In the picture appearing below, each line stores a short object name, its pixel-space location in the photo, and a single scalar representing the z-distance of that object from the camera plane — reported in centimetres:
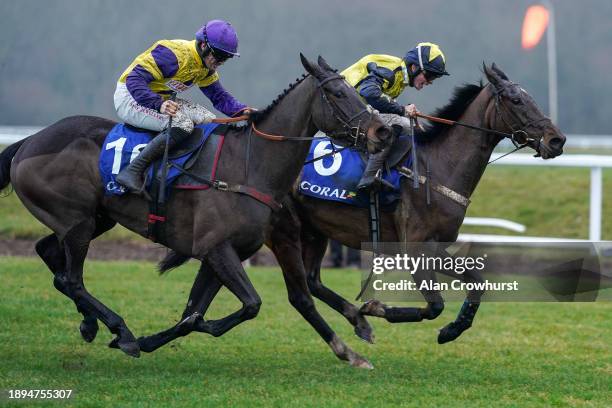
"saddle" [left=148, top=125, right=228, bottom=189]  1360
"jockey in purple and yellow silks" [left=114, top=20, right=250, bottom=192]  1364
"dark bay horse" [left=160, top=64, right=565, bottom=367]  1463
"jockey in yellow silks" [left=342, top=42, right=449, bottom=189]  1484
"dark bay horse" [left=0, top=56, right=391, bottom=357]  1316
